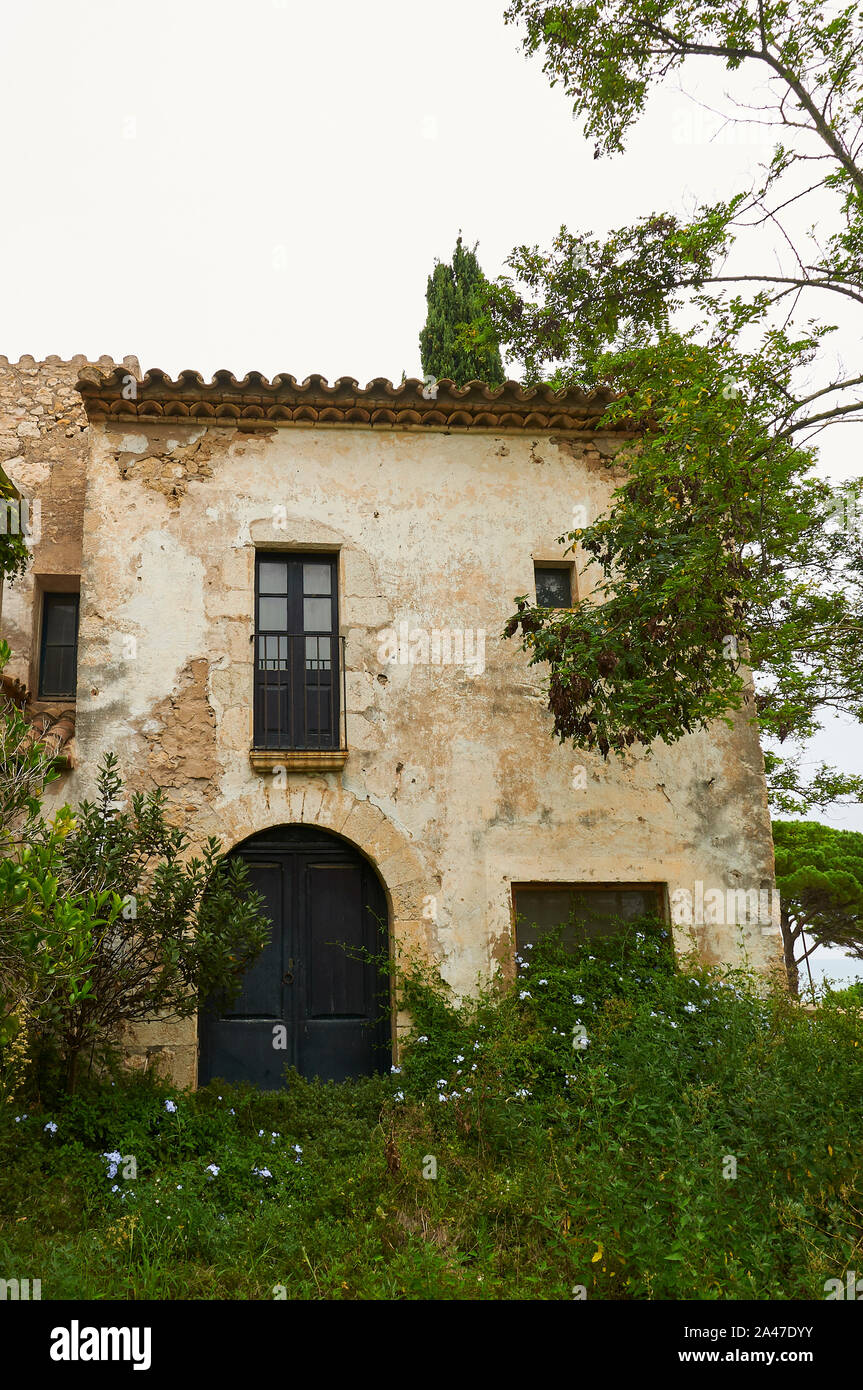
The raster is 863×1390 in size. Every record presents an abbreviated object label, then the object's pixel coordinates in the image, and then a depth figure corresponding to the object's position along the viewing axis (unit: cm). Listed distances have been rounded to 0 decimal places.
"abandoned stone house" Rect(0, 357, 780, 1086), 849
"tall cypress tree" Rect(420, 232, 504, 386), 1580
